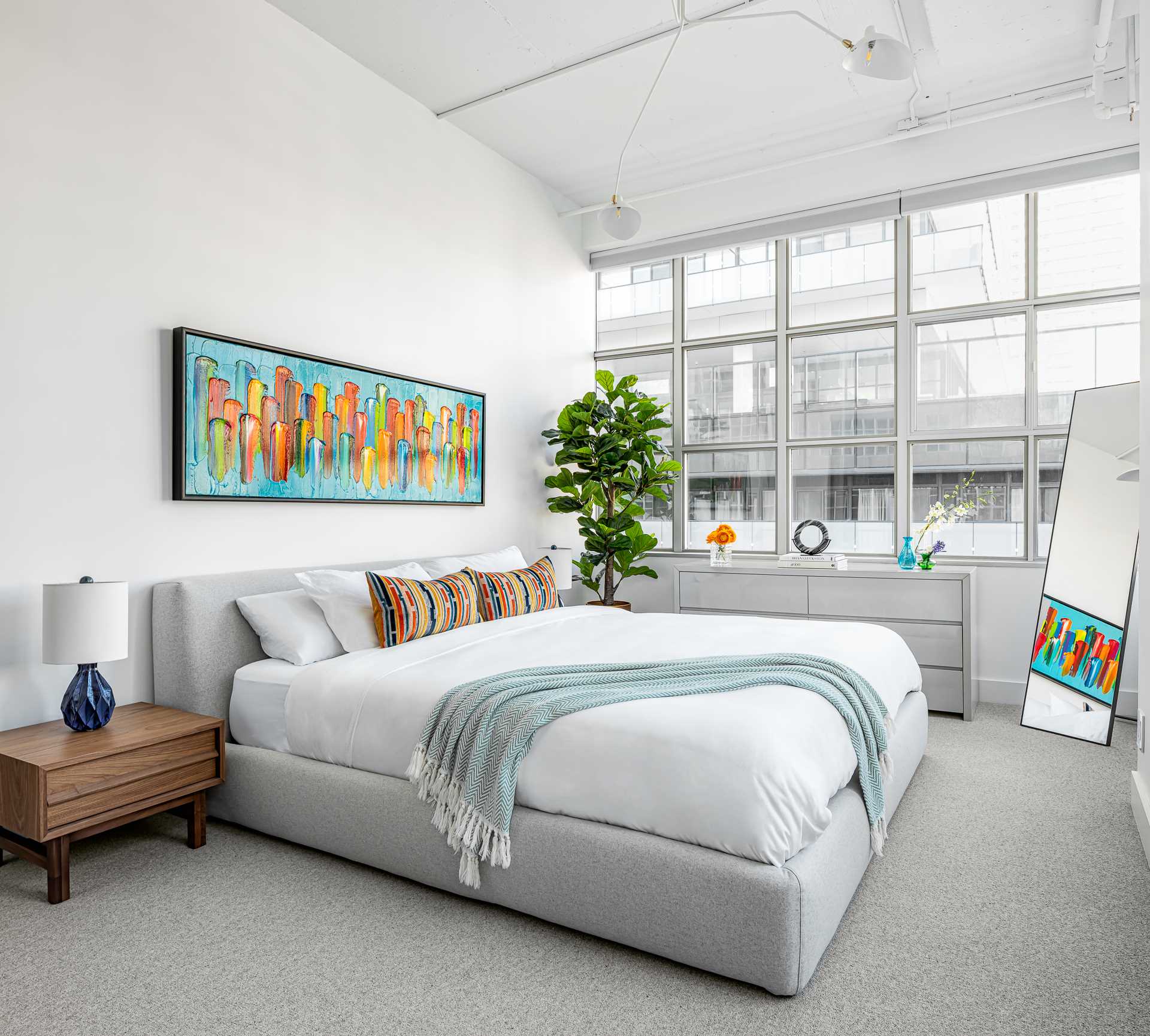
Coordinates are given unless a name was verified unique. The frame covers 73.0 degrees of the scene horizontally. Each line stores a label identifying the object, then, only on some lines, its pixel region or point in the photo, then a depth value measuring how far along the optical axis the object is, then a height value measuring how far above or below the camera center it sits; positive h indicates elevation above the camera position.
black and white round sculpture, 4.92 -0.26
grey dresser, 4.22 -0.61
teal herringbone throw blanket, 2.06 -0.62
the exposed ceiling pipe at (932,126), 4.00 +2.04
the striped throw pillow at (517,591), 3.55 -0.44
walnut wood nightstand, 2.14 -0.82
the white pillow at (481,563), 3.82 -0.32
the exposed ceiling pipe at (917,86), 3.41 +2.14
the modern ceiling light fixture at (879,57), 2.49 +1.43
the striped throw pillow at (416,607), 3.01 -0.44
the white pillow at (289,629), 2.88 -0.49
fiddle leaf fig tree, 5.06 +0.18
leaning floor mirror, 3.71 -0.40
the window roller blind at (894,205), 4.20 +1.77
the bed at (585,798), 1.77 -0.81
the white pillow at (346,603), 3.01 -0.40
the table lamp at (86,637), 2.34 -0.41
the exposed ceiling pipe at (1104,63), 3.24 +1.99
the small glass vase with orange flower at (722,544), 5.05 -0.30
